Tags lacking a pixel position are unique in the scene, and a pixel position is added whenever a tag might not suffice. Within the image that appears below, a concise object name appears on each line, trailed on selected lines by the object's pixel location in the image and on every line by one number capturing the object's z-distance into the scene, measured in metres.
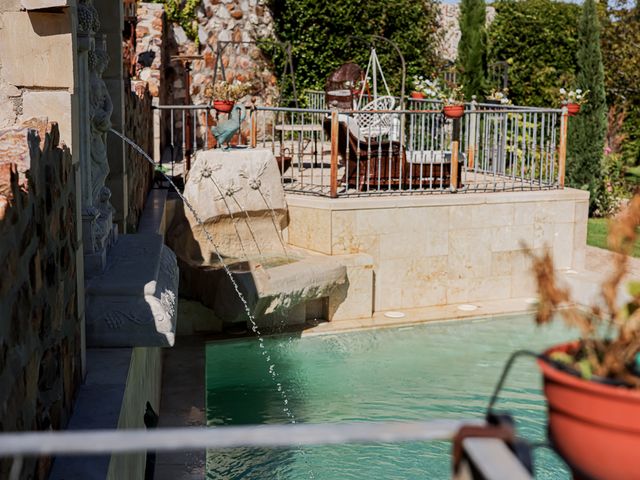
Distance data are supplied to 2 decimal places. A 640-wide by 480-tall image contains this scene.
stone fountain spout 7.89
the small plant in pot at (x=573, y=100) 11.09
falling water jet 6.31
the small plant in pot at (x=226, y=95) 9.66
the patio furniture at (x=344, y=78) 12.77
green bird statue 9.14
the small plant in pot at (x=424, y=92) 12.62
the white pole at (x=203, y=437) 1.33
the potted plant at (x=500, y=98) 12.12
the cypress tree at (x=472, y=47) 15.66
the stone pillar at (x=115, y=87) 6.19
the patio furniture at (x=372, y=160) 9.36
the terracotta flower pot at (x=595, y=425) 1.47
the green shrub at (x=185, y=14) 14.88
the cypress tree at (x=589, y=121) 13.93
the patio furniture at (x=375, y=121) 10.05
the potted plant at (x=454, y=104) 9.40
